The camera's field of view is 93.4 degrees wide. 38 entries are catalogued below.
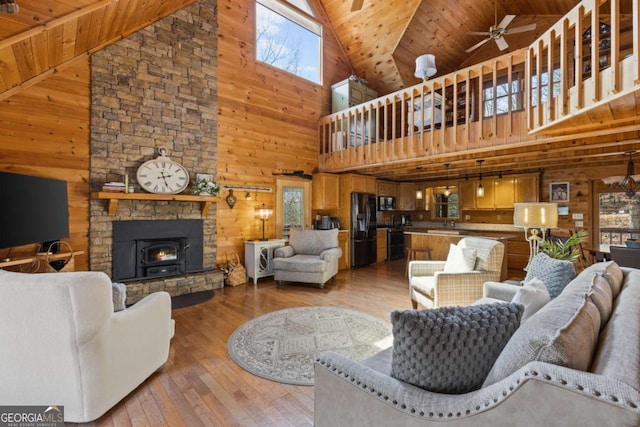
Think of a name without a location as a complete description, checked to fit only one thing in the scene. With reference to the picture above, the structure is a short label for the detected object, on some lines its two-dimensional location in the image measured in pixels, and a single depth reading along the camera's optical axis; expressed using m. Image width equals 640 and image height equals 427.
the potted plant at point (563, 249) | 2.78
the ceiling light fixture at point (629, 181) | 4.80
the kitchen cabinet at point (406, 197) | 8.84
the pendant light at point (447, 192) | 8.34
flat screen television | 2.62
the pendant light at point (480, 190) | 7.45
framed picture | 6.65
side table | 5.25
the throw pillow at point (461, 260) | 3.40
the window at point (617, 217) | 5.96
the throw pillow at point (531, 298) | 1.57
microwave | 7.99
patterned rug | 2.48
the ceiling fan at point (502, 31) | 4.67
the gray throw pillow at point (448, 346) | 1.05
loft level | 2.53
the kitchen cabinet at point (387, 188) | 8.04
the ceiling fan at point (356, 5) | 4.06
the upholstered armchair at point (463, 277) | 3.21
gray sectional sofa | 0.76
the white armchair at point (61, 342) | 1.66
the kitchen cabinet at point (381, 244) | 7.49
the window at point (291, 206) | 6.07
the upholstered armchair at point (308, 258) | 4.86
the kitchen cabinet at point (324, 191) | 6.48
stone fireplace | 4.12
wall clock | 4.35
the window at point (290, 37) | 5.93
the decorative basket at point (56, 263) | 3.32
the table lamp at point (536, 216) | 3.14
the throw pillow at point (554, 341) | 0.88
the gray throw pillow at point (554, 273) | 2.07
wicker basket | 5.09
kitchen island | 5.26
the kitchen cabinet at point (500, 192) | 6.96
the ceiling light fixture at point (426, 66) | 5.11
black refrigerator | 6.73
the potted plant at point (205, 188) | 4.76
